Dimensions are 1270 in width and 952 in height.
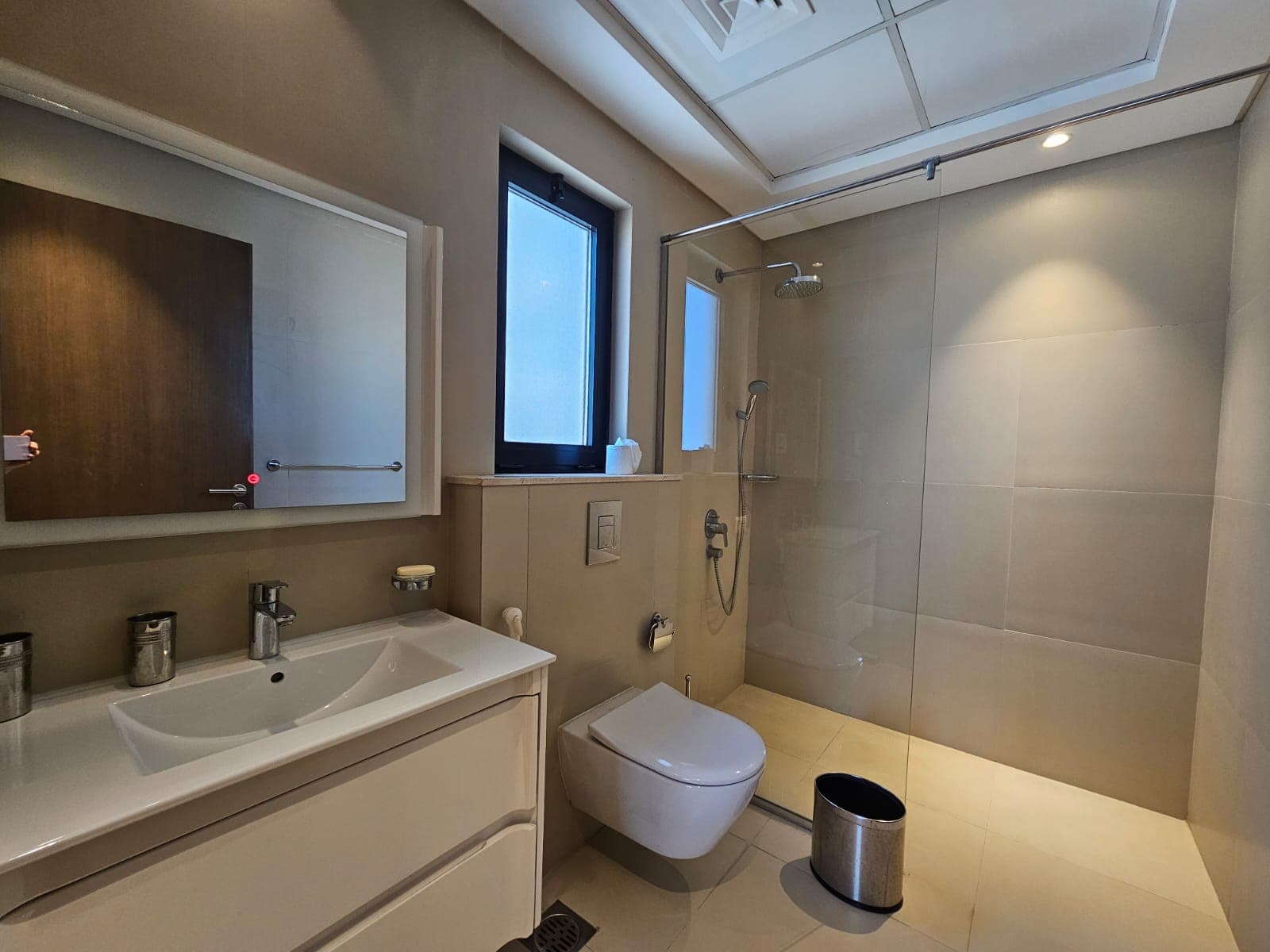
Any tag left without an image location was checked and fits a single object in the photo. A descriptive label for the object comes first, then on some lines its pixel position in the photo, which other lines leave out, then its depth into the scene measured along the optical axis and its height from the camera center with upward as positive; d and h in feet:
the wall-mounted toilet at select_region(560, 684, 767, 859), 4.09 -2.68
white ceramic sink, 2.68 -1.60
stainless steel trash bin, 4.67 -3.74
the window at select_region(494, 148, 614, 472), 5.40 +1.53
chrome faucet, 3.26 -1.12
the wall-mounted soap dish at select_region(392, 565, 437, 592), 3.85 -1.01
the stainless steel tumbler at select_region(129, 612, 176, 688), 2.82 -1.19
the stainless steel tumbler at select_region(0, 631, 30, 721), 2.40 -1.17
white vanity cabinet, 1.89 -2.00
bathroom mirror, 2.59 +0.67
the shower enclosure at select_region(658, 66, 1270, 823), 5.88 -0.01
